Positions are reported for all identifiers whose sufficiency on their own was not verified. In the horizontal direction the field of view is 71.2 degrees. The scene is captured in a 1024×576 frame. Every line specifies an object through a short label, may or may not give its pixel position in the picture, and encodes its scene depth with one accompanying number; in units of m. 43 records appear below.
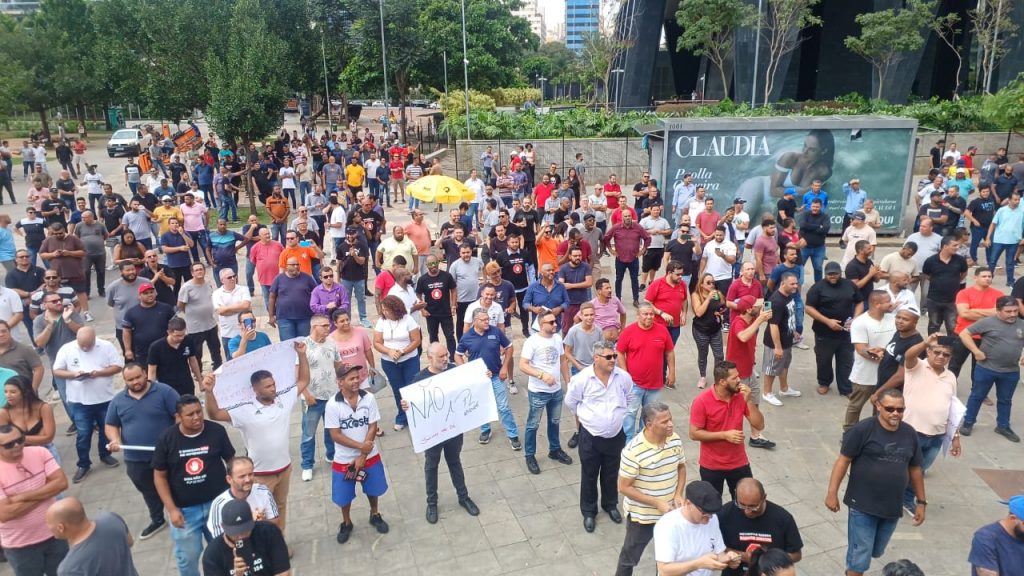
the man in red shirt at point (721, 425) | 5.64
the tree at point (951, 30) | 31.53
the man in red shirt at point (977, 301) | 8.04
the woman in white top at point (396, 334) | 7.64
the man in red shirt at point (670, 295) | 8.67
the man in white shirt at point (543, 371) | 7.08
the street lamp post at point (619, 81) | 44.69
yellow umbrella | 13.52
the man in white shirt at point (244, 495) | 4.68
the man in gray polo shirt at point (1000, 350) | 7.37
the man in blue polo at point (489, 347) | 7.38
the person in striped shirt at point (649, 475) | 5.13
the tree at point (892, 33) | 30.56
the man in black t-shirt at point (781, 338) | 8.30
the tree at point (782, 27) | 31.43
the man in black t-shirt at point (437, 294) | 9.15
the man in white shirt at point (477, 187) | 16.59
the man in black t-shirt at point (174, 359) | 7.07
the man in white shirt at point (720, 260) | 10.32
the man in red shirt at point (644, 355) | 7.10
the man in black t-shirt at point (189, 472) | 5.22
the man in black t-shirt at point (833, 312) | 8.37
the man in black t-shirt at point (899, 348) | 6.74
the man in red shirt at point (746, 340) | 7.70
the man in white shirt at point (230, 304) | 8.58
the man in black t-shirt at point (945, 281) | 9.36
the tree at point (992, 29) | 28.84
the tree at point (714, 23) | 32.75
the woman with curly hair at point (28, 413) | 6.00
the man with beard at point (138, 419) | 5.85
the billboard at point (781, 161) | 16.02
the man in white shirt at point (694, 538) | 4.23
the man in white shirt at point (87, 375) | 6.95
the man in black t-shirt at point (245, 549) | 4.27
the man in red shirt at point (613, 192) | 15.64
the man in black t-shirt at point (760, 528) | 4.55
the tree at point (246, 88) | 19.95
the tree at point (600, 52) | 43.44
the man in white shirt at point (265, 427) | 5.75
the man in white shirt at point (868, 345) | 7.36
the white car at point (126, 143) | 35.44
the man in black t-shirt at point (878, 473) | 5.11
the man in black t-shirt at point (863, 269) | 9.40
